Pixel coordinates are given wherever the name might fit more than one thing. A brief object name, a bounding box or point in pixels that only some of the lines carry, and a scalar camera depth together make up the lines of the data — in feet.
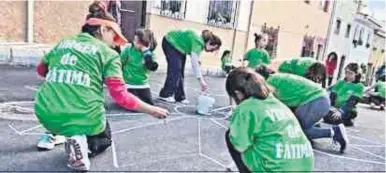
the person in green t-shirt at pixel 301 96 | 13.47
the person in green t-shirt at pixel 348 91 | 19.20
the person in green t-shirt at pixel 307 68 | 15.89
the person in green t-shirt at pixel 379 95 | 33.79
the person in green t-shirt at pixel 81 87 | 9.16
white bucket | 18.05
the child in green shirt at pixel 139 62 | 17.20
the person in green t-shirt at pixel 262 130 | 7.48
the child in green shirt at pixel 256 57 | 21.38
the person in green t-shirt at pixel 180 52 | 17.94
